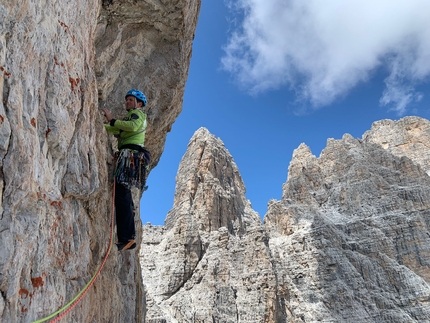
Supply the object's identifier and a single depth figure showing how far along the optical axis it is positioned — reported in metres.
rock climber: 6.06
